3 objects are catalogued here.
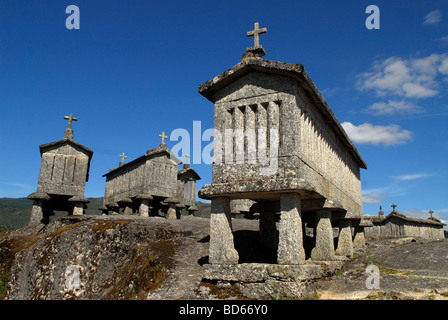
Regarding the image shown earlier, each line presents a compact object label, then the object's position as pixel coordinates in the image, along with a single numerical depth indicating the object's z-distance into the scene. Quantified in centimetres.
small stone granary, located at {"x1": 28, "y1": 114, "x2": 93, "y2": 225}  1434
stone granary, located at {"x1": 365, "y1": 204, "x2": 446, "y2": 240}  2317
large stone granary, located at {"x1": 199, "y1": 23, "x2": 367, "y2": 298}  619
